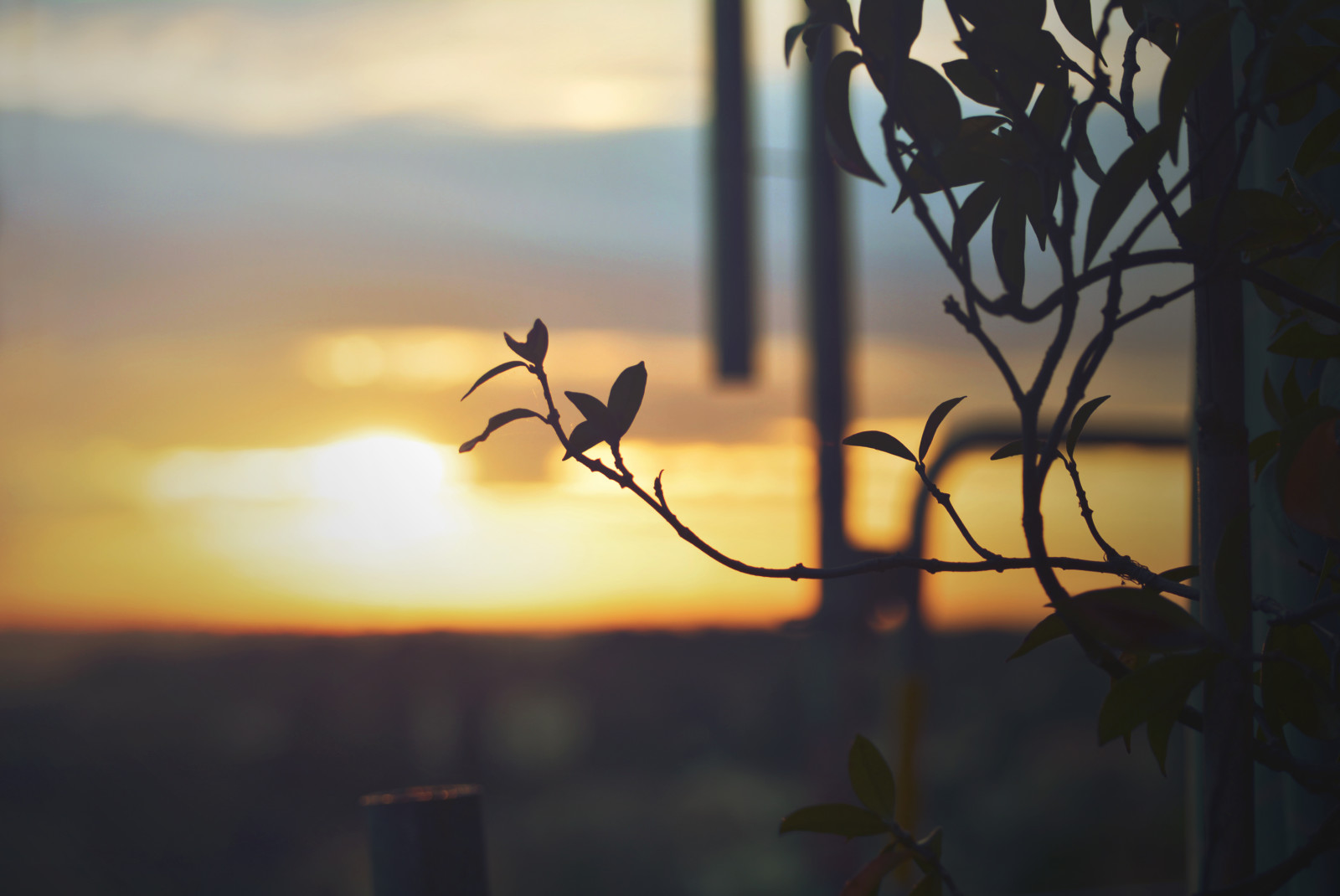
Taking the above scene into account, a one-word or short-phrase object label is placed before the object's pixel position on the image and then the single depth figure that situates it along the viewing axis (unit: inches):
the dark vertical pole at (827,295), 138.9
